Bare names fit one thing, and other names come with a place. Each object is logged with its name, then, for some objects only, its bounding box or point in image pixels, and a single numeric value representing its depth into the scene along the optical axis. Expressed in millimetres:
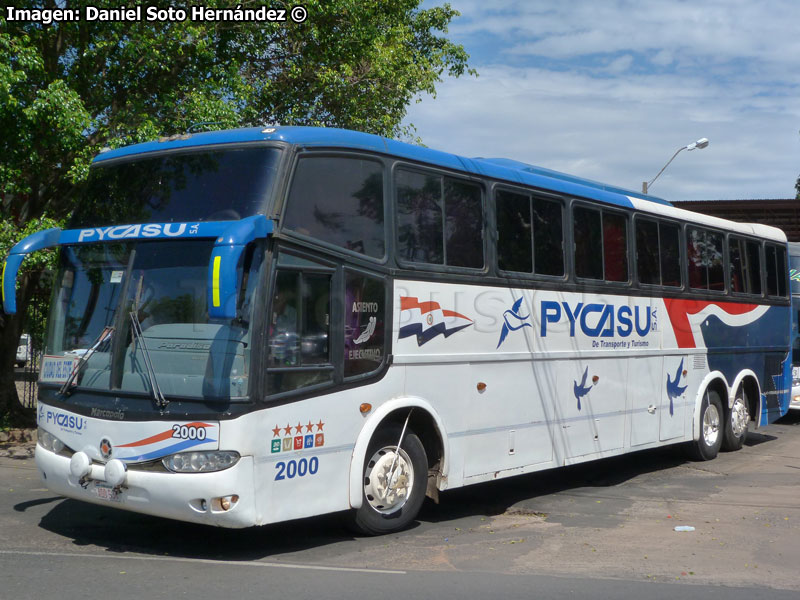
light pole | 25000
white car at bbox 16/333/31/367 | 32066
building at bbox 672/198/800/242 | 36594
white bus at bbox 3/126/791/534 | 7027
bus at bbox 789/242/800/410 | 18688
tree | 12008
